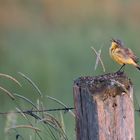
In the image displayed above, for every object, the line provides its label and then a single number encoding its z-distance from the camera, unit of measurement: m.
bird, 12.52
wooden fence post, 10.57
